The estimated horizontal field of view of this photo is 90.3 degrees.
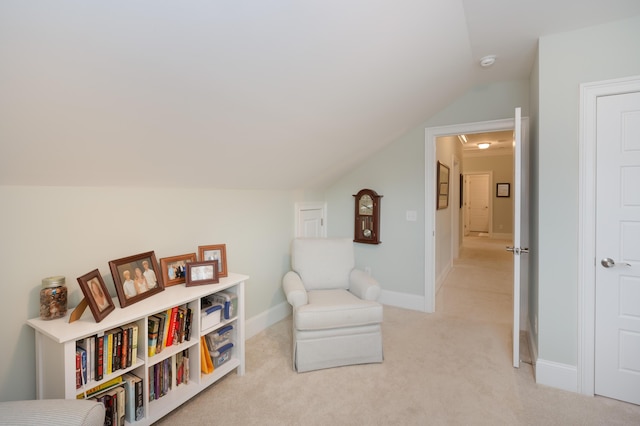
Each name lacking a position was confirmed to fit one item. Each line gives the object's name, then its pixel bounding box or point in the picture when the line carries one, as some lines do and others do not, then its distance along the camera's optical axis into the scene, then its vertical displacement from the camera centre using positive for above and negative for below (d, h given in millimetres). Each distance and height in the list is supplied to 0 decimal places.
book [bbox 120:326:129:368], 1574 -695
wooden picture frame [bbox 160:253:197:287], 2006 -383
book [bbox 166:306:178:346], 1829 -666
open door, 2172 -176
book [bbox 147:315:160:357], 1733 -682
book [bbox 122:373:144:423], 1592 -956
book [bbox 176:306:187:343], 1883 -673
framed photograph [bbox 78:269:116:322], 1452 -406
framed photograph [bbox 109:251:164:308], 1662 -380
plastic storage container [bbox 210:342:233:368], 2104 -985
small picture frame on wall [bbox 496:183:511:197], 8695 +504
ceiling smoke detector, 2483 +1174
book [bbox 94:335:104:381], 1478 -686
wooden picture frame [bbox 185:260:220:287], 2018 -411
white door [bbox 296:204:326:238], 3479 -141
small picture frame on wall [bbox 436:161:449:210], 4145 +307
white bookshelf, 1374 -720
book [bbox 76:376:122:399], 1439 -851
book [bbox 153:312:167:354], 1780 -670
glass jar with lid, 1484 -416
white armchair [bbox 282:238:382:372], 2250 -837
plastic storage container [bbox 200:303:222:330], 1997 -682
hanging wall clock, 3648 -99
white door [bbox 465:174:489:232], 9336 +176
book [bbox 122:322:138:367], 1610 -689
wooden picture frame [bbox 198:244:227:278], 2230 -323
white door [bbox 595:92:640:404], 1902 -248
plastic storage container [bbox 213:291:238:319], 2150 -627
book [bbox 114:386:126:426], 1550 -958
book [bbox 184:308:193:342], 1927 -709
